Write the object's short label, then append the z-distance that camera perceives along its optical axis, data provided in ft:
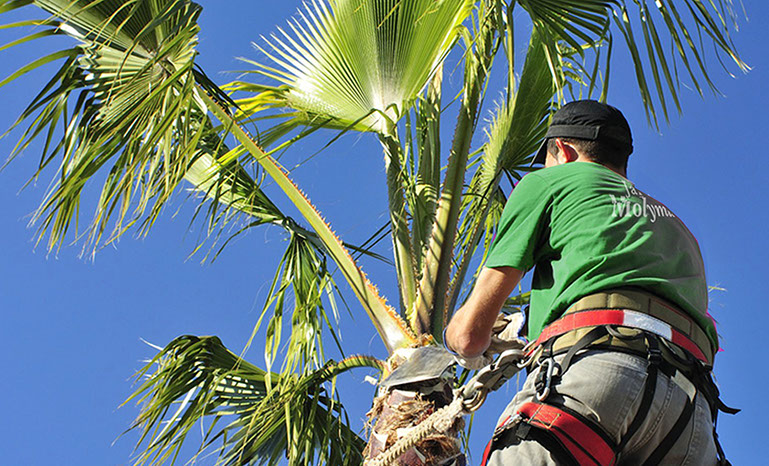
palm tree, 12.89
